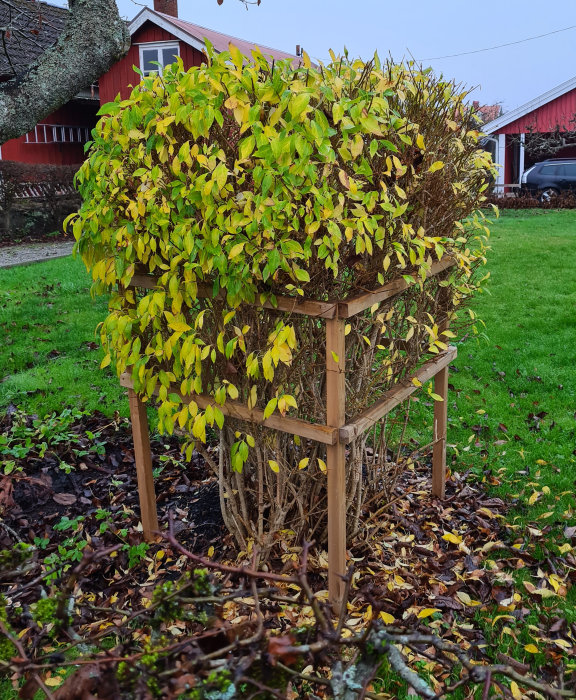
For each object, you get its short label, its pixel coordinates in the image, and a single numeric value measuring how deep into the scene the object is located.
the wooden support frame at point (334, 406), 2.69
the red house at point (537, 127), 24.41
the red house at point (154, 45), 18.08
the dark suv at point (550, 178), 21.83
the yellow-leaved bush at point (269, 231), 2.42
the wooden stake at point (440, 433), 4.04
